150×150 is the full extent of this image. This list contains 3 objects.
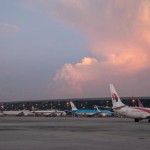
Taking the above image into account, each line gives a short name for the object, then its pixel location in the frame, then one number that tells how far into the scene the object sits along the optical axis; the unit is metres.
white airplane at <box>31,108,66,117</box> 189.76
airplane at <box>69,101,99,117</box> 172.38
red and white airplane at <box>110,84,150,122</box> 80.56
